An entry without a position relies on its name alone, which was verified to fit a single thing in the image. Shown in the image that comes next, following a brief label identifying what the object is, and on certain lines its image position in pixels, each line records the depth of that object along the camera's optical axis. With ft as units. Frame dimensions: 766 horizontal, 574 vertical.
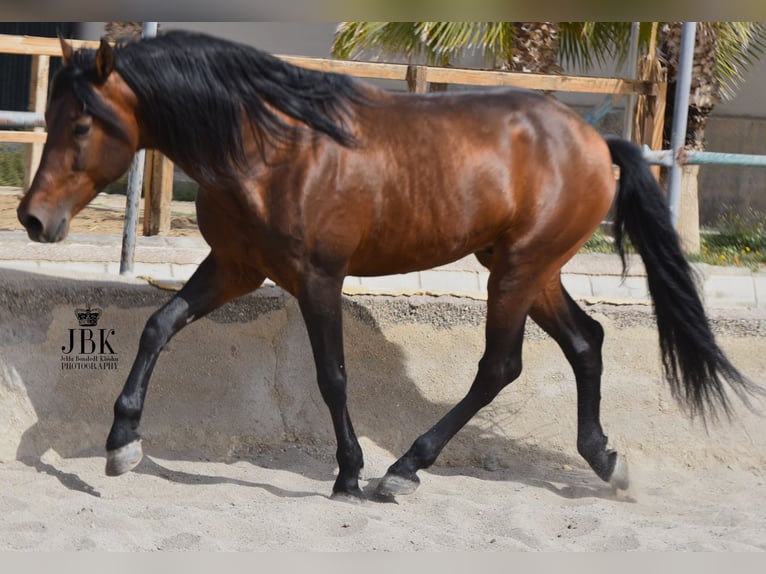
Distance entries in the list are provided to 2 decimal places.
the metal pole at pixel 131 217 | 31.50
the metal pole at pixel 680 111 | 34.45
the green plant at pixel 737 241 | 54.80
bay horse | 23.36
